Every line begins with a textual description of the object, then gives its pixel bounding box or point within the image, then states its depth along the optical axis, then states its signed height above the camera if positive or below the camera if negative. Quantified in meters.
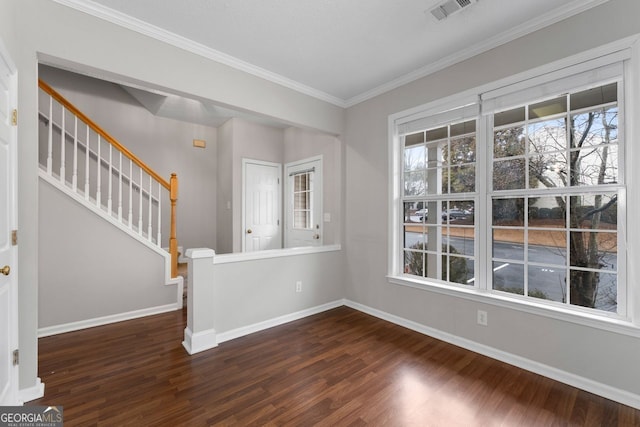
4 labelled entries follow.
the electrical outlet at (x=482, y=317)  2.46 -0.95
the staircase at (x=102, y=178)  3.01 +0.54
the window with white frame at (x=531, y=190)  1.97 +0.20
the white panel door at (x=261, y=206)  4.93 +0.16
